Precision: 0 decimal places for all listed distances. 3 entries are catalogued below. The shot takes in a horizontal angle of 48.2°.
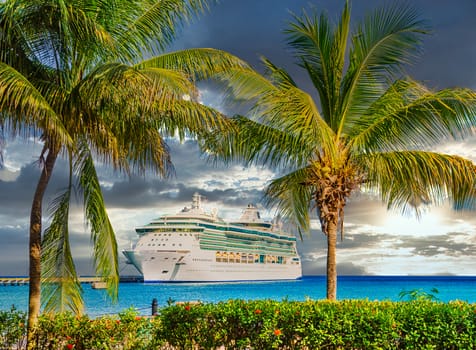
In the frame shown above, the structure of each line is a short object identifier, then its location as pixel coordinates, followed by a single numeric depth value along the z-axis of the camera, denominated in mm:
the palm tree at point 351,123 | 9633
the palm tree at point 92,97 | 7100
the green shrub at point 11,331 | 7352
